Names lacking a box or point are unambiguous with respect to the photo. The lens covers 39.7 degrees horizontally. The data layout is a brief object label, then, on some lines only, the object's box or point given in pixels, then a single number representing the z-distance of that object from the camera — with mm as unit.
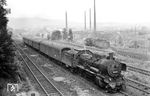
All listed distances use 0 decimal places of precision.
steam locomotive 14531
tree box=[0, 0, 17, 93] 14398
